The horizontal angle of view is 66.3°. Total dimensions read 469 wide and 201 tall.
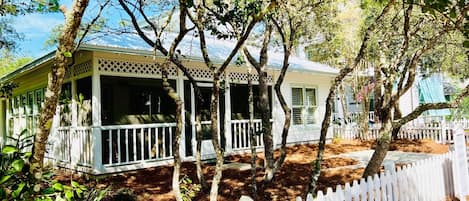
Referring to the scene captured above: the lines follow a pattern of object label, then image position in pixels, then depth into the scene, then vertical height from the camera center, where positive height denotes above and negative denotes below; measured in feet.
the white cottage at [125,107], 27.91 +0.46
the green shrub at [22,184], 6.81 -1.35
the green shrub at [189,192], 15.90 -3.89
